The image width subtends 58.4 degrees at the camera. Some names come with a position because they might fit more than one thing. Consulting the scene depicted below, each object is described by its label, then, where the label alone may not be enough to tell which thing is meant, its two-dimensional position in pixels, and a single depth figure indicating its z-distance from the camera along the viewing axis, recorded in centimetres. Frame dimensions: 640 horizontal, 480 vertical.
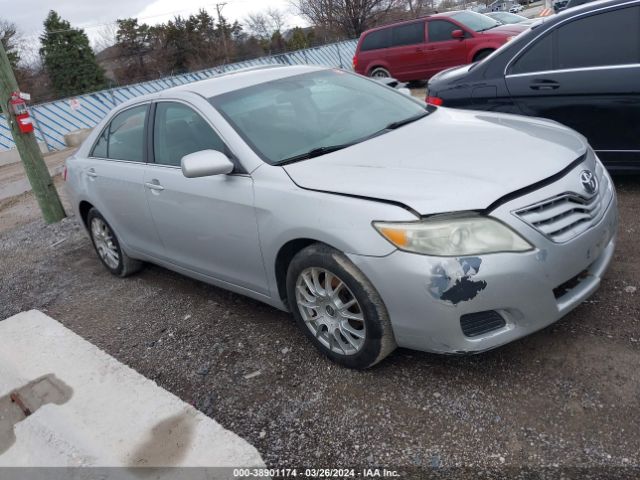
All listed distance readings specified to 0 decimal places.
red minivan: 1271
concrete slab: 274
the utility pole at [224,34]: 4948
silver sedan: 254
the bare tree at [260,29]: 5644
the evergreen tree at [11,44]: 4193
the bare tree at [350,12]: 3069
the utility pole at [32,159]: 715
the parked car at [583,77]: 441
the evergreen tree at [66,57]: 4297
